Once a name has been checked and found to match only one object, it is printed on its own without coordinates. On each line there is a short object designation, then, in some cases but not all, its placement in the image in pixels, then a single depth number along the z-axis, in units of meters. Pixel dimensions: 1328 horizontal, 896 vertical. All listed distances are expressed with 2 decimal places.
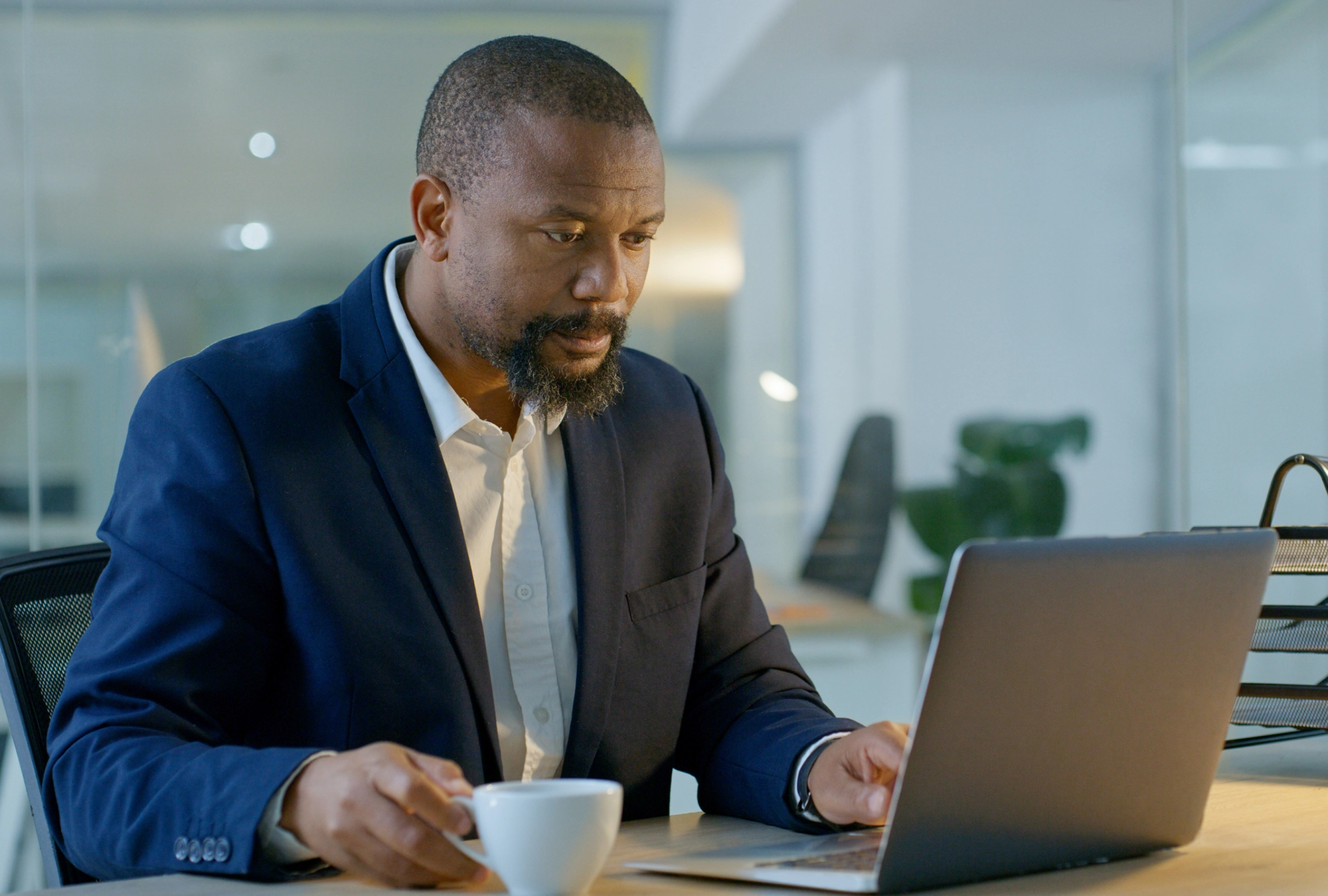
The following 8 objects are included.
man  1.91
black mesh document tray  2.07
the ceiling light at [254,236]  4.21
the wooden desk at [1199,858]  1.75
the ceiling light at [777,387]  4.65
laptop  1.67
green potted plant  4.94
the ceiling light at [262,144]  4.19
